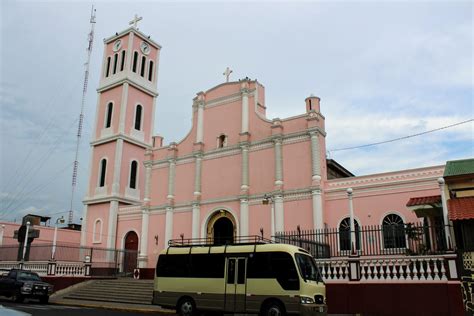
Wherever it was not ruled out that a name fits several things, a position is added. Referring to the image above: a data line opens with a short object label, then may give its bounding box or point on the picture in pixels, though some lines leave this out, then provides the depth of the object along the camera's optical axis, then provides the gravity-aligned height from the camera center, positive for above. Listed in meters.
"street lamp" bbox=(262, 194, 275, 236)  23.33 +3.71
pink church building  22.27 +6.08
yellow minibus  12.10 -0.33
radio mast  40.16 +18.39
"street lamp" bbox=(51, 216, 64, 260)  25.53 +0.97
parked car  19.53 -0.91
